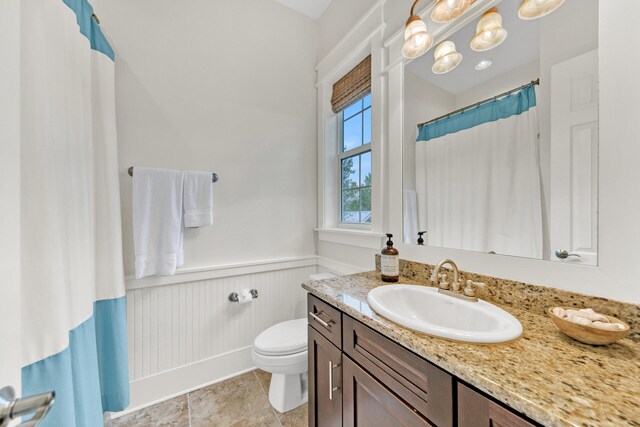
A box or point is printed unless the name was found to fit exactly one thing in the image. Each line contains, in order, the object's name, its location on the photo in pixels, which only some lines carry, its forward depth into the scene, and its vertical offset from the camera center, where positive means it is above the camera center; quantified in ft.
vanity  1.52 -1.26
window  6.13 +1.24
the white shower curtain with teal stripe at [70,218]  2.34 -0.07
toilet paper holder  5.82 -2.11
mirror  2.54 +0.84
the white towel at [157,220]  4.73 -0.19
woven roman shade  5.50 +3.03
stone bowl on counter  1.97 -1.08
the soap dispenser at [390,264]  3.99 -0.96
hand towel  5.20 +0.25
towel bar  5.43 +0.75
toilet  4.52 -2.86
